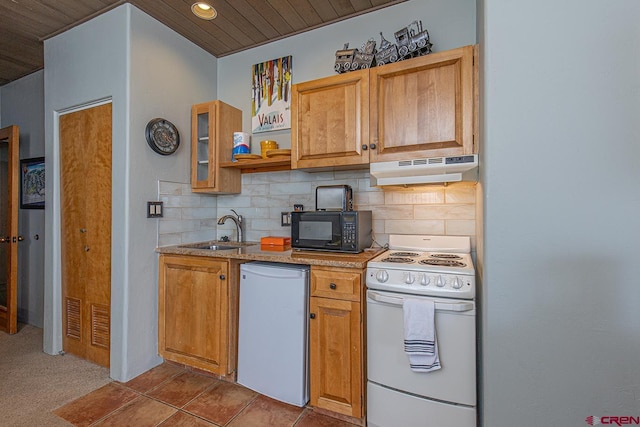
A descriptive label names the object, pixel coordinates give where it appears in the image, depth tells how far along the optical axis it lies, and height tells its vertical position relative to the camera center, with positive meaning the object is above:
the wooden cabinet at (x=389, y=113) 1.67 +0.65
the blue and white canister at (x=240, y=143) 2.50 +0.61
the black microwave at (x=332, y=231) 1.91 -0.13
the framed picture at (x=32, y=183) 3.07 +0.31
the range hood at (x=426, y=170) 1.65 +0.26
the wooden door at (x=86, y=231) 2.19 -0.15
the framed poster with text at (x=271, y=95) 2.54 +1.07
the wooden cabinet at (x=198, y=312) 1.99 -0.74
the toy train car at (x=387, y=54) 1.90 +1.07
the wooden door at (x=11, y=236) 2.76 -0.24
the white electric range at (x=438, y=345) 1.37 -0.68
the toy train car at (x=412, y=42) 1.84 +1.11
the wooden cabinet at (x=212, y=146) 2.47 +0.59
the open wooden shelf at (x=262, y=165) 2.28 +0.41
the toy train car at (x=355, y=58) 1.98 +1.08
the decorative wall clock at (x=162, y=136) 2.20 +0.61
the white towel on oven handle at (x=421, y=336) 1.37 -0.60
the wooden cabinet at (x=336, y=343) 1.61 -0.76
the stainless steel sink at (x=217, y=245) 2.50 -0.30
